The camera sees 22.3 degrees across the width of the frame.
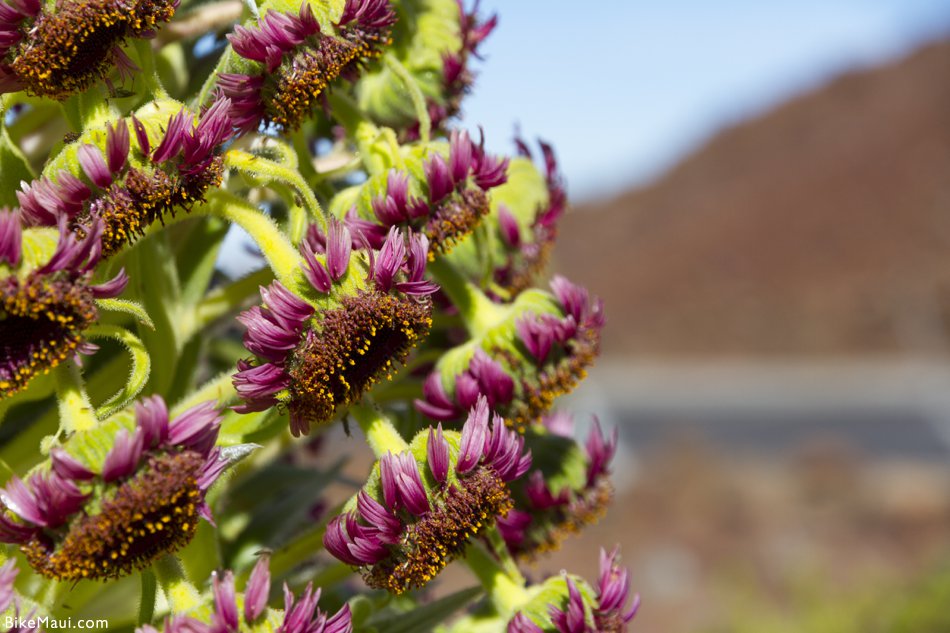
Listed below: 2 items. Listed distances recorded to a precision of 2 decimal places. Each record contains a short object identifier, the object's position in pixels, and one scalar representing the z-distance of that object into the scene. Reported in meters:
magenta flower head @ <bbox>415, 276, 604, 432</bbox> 0.38
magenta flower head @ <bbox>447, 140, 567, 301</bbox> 0.40
